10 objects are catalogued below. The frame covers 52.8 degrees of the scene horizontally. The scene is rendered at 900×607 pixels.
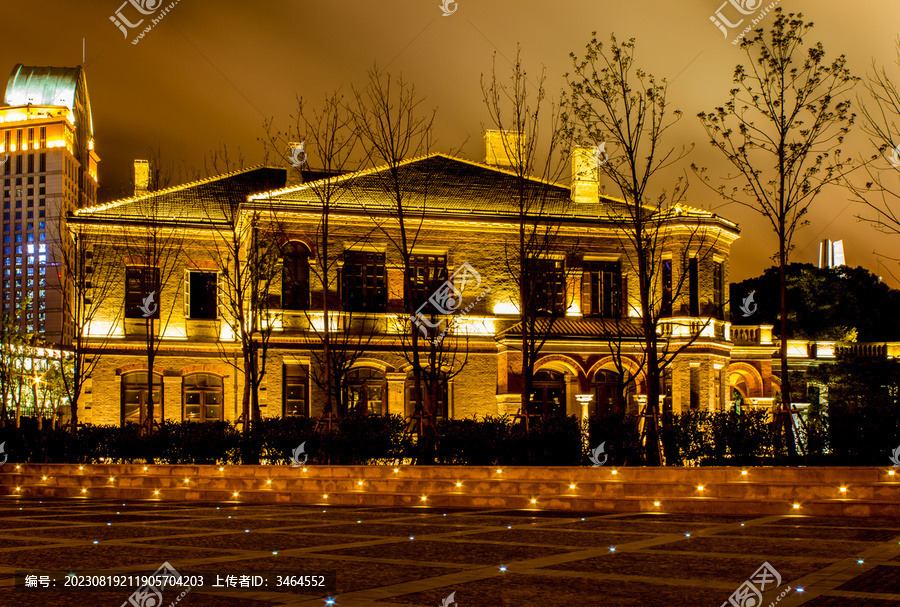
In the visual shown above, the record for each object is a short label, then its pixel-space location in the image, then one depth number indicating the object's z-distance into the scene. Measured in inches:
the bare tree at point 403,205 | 1257.4
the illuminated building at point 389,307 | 1238.3
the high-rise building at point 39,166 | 4158.5
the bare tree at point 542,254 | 1207.1
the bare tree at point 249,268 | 987.9
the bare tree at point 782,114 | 709.3
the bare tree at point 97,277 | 1284.4
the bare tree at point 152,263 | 1302.9
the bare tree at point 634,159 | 685.9
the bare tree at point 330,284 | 1210.0
